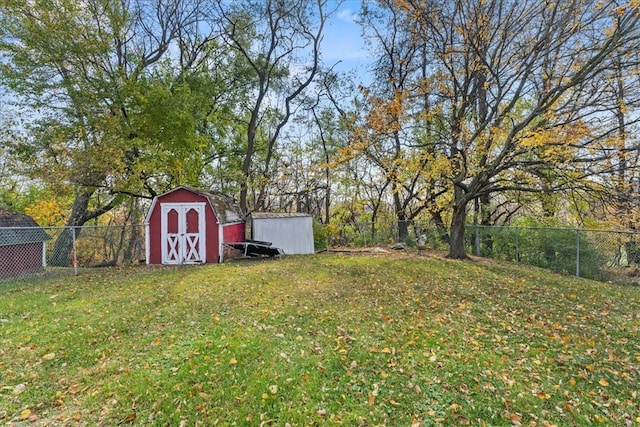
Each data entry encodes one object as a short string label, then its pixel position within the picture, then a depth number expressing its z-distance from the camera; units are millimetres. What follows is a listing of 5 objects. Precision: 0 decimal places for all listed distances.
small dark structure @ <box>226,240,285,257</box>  11148
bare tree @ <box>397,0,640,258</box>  7590
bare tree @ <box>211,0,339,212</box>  16406
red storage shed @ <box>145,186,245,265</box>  10789
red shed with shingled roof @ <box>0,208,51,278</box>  8820
